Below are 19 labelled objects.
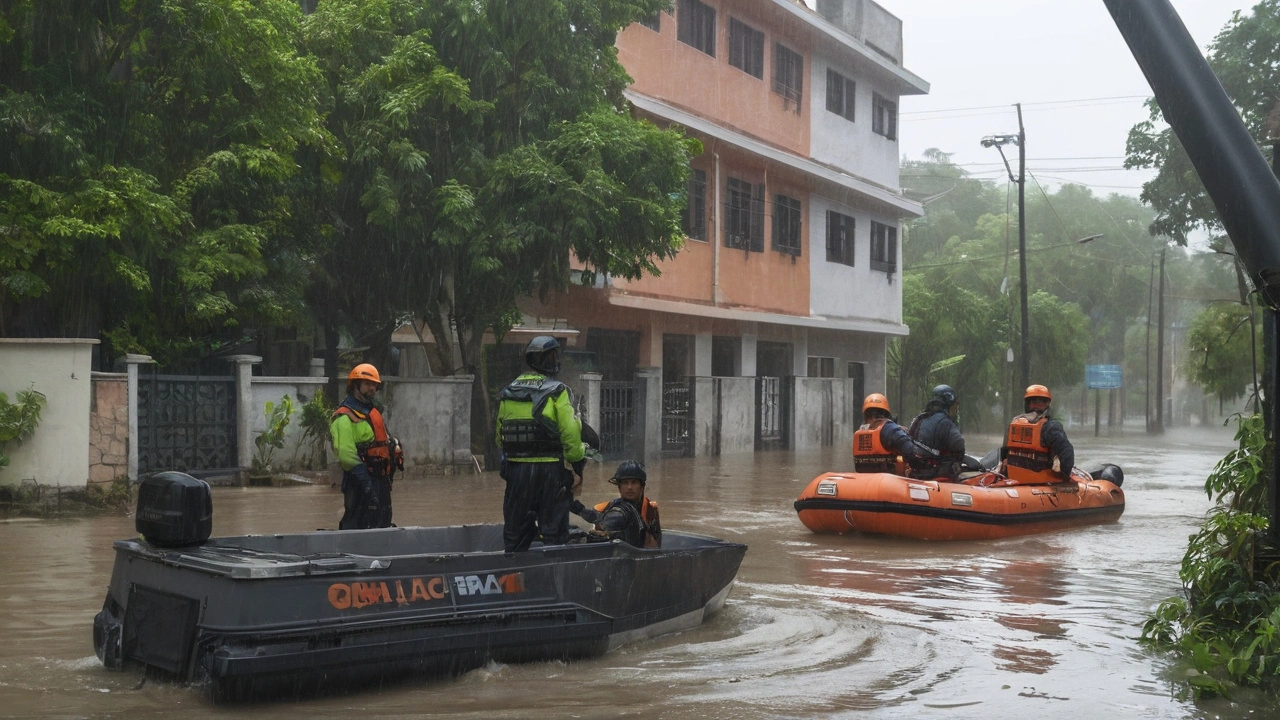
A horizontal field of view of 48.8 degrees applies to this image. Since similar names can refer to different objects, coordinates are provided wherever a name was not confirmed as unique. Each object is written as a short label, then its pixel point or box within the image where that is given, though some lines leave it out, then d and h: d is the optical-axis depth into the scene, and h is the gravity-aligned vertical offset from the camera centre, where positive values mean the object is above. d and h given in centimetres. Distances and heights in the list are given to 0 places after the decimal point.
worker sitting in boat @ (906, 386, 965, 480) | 1515 -43
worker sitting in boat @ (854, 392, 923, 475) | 1497 -47
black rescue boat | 666 -111
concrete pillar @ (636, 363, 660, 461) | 2620 -24
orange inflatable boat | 1455 -113
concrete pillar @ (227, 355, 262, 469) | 1916 -23
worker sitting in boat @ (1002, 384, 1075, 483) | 1579 -52
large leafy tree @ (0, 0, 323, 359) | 1535 +278
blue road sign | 6454 +114
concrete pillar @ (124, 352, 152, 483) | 1666 -20
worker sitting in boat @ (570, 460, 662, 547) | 921 -78
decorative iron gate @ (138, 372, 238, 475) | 1778 -40
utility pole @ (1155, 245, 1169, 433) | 5828 +178
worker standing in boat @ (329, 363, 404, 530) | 1020 -43
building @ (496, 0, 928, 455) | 2702 +375
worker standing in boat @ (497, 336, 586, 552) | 857 -32
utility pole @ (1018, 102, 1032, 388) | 3797 +412
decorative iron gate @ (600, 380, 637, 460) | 2542 -37
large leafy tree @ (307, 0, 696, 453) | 1991 +346
